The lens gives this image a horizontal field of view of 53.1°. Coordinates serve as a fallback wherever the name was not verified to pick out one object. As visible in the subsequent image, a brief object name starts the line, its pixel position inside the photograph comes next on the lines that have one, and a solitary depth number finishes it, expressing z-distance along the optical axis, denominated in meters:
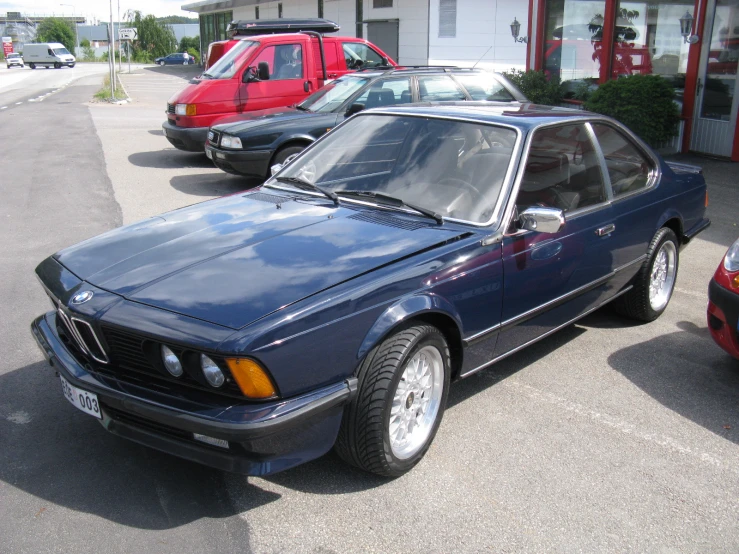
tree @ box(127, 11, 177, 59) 69.31
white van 57.97
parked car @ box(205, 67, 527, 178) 9.52
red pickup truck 11.82
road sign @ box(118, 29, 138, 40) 27.98
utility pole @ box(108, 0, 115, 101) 21.21
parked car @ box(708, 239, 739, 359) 4.33
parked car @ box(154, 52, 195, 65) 57.69
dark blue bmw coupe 2.87
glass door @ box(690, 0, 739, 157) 11.66
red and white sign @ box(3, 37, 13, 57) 73.41
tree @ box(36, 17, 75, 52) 86.29
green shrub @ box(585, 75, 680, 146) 11.96
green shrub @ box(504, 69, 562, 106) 15.31
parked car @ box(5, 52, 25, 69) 64.57
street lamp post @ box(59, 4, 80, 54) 88.96
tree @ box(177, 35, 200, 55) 69.06
